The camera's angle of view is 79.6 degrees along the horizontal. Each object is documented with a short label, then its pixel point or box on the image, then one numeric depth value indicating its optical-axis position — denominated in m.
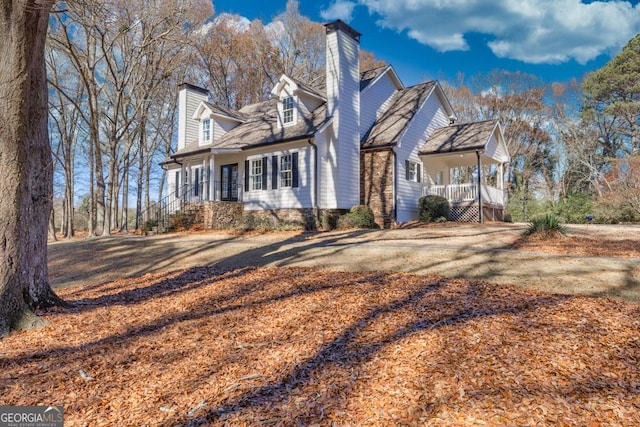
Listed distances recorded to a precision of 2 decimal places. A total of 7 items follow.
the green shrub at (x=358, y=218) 14.70
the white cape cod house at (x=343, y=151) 15.34
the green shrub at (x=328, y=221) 14.76
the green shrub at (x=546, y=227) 9.42
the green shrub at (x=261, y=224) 15.03
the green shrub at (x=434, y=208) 16.19
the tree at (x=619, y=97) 24.25
